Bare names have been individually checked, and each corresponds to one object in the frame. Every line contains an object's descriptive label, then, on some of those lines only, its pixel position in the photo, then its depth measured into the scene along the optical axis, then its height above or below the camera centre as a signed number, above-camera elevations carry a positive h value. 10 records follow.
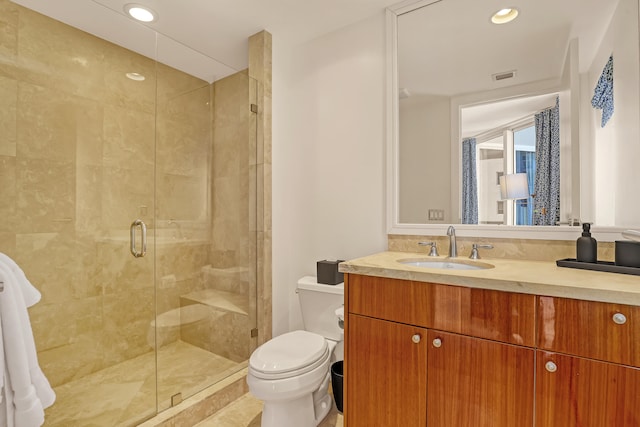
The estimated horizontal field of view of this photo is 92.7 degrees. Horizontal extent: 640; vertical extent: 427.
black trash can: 1.66 -0.92
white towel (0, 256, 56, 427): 1.13 -0.58
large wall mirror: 1.32 +0.49
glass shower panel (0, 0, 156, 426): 1.66 +0.07
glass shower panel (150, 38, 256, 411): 2.16 -0.05
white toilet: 1.36 -0.75
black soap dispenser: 1.23 -0.14
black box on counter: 1.11 -0.15
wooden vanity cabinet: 1.01 -0.52
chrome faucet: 1.59 -0.15
